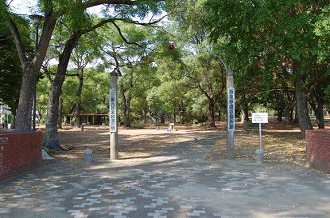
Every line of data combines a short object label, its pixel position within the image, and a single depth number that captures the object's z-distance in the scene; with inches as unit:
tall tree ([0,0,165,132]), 350.7
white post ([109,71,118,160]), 381.5
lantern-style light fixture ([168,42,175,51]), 568.1
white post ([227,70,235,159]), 375.6
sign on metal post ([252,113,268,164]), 340.8
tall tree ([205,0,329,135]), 372.5
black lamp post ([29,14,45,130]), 395.9
